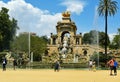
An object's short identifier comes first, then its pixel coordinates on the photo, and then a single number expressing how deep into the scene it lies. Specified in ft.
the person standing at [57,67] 72.20
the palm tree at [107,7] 116.58
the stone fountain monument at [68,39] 191.58
